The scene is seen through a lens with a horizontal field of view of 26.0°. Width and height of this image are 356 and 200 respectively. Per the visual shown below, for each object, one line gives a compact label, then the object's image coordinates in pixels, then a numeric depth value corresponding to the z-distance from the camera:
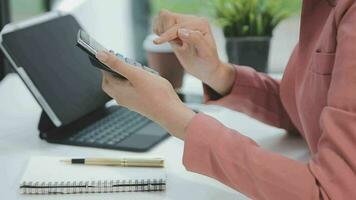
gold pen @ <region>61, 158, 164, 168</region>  1.02
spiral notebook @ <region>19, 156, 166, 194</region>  0.95
